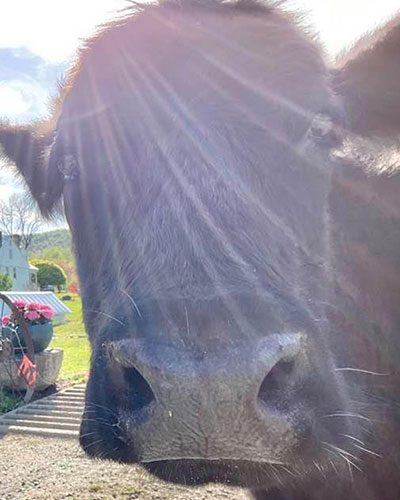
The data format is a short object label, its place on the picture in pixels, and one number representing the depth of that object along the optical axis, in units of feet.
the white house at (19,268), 205.77
